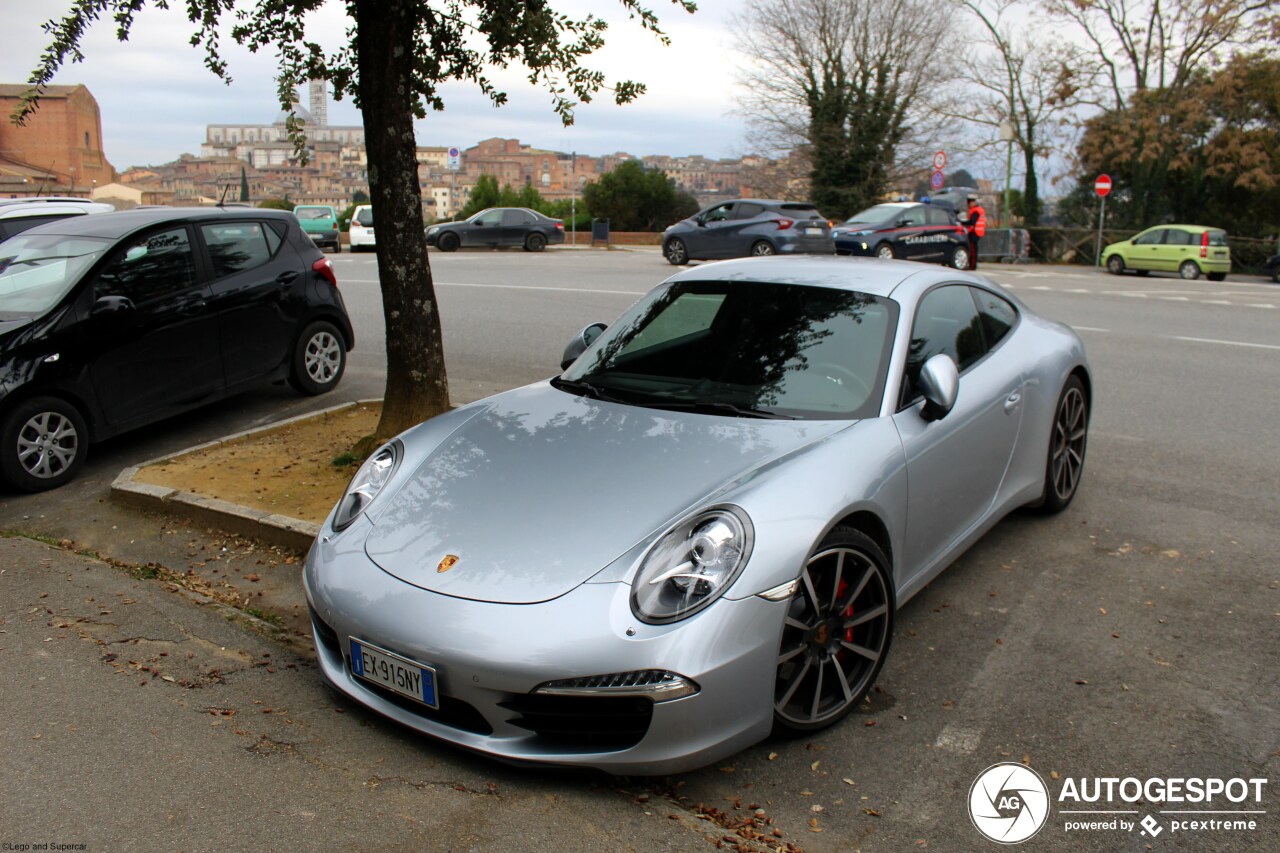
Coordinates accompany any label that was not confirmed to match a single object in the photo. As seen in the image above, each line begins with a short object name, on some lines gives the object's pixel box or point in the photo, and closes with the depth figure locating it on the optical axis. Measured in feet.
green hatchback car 90.12
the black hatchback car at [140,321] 20.36
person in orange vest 76.64
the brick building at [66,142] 260.21
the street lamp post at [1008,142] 121.49
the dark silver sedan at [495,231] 106.01
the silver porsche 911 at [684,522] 9.62
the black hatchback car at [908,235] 77.15
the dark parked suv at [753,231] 76.07
